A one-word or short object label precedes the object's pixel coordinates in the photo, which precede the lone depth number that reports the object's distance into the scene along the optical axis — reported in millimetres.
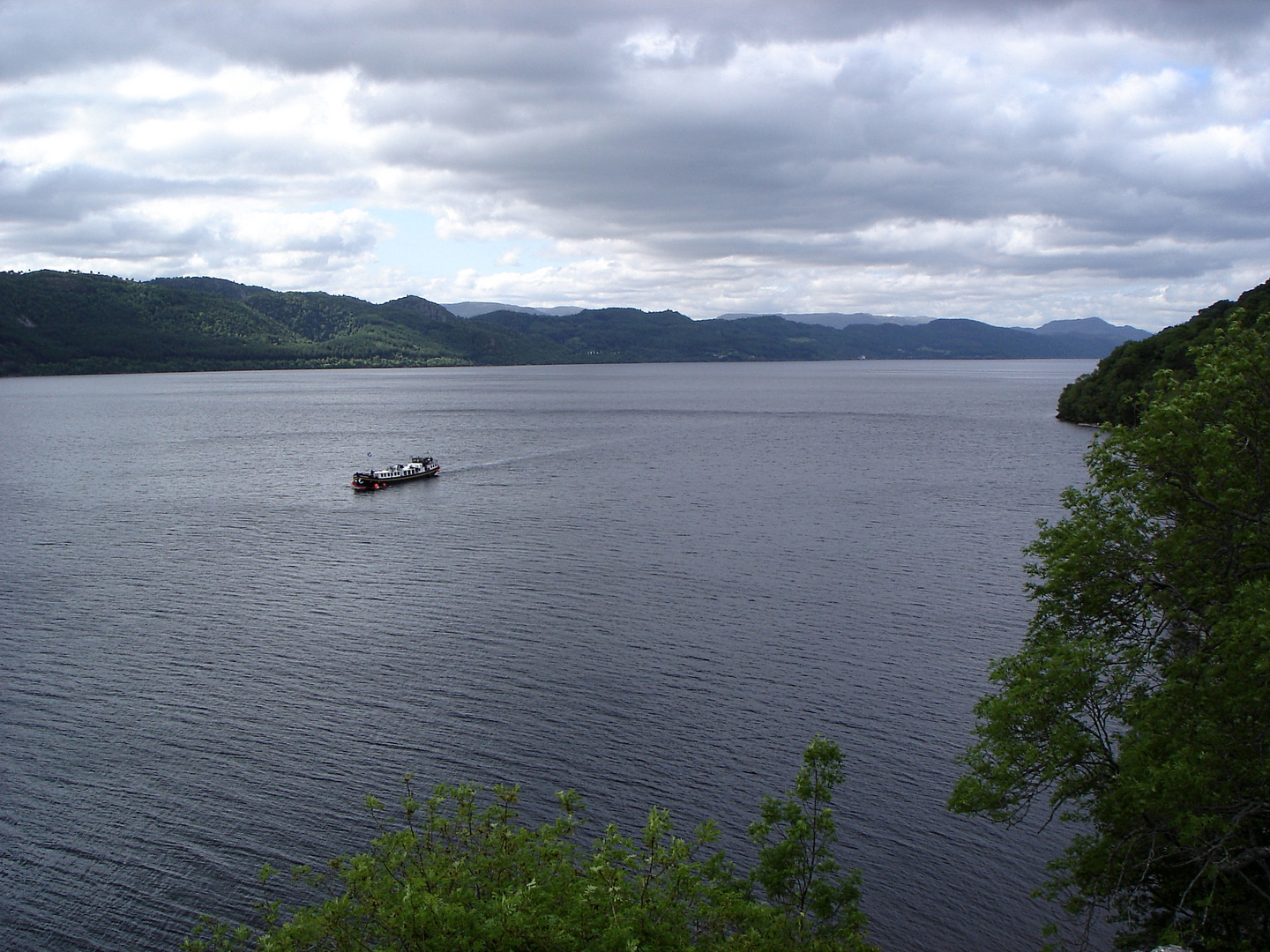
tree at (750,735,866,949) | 27281
